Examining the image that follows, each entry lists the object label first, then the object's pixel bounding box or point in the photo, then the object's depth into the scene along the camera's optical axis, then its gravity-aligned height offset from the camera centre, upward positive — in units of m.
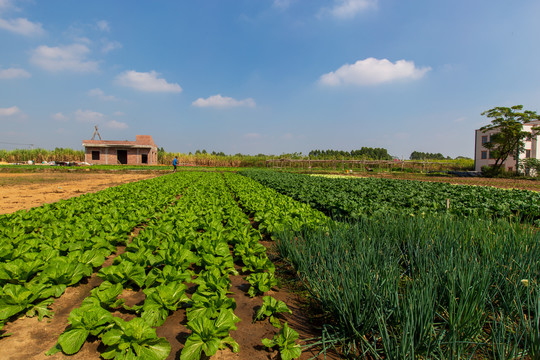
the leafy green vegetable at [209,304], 2.18 -1.15
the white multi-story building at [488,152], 34.73 +2.66
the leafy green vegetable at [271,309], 2.26 -1.20
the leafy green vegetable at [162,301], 2.14 -1.16
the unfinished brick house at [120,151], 39.03 +2.08
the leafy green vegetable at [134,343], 1.76 -1.19
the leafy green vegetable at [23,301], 2.16 -1.15
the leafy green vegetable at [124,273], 2.72 -1.10
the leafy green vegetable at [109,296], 2.33 -1.14
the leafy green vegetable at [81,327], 1.85 -1.18
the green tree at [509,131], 28.63 +4.23
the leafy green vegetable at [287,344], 1.81 -1.23
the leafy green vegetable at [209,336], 1.77 -1.17
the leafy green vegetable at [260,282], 2.76 -1.19
